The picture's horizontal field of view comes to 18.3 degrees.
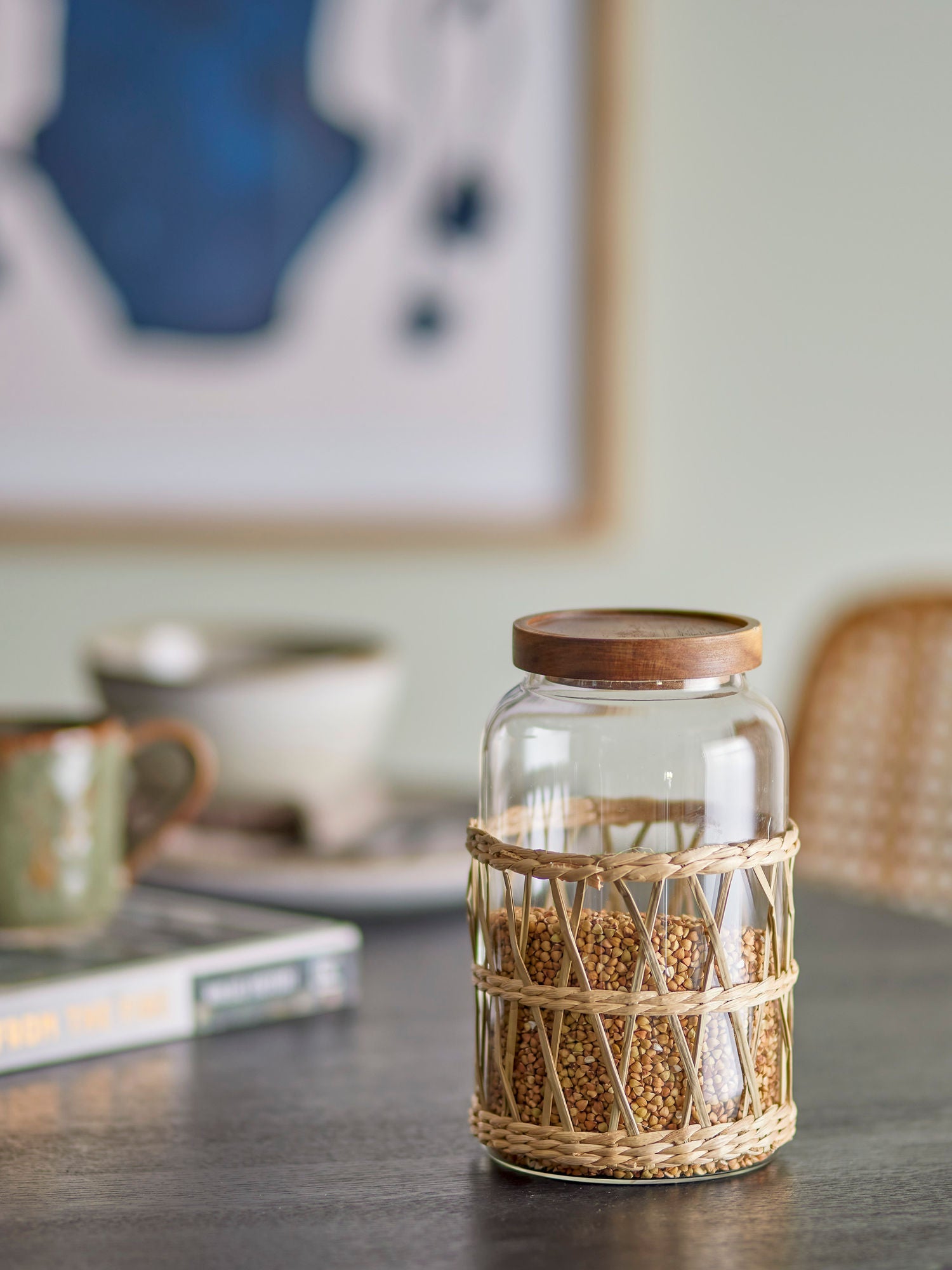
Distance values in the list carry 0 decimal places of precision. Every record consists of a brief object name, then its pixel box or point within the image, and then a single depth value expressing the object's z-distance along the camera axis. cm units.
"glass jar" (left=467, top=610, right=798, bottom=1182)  113
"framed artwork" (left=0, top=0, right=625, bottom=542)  288
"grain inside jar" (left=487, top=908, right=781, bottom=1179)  113
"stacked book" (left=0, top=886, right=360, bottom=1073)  131
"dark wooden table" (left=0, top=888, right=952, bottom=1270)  110
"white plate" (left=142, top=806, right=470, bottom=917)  157
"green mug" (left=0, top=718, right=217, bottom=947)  141
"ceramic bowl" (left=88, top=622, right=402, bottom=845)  168
